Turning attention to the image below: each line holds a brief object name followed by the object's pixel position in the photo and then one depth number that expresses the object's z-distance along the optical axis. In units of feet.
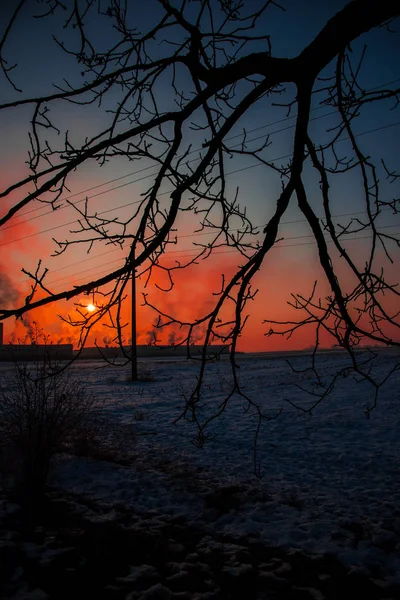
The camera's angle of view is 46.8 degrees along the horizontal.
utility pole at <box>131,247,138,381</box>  78.69
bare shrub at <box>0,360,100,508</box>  21.81
